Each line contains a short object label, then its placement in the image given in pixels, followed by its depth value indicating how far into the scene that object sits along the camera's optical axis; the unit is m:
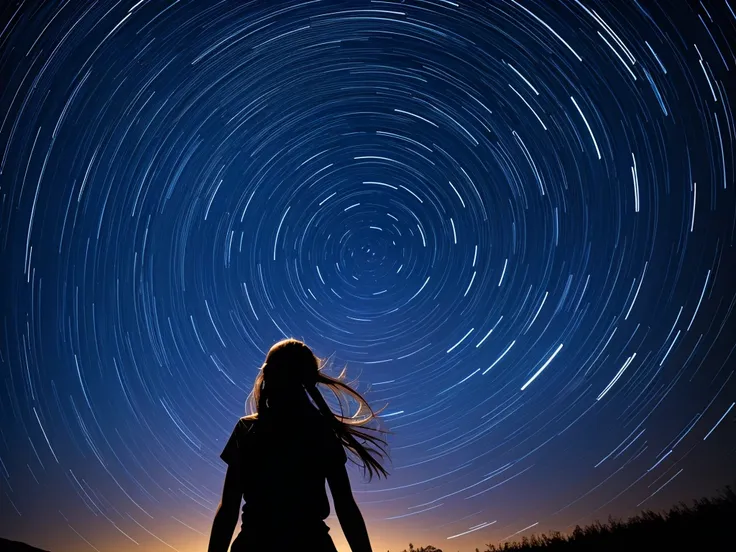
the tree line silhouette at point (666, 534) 5.04
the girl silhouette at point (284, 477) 1.97
